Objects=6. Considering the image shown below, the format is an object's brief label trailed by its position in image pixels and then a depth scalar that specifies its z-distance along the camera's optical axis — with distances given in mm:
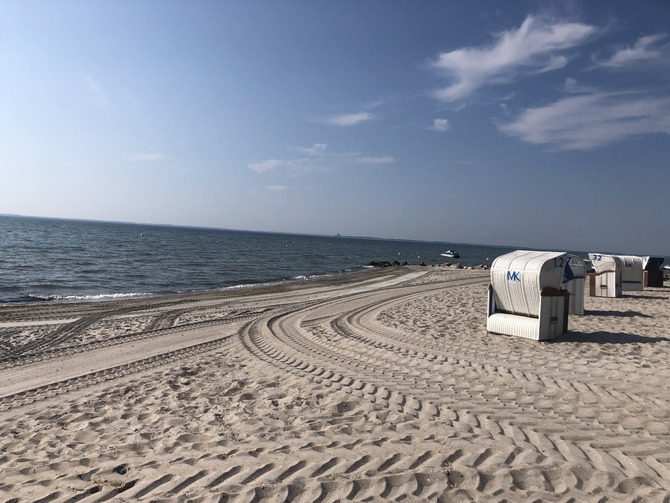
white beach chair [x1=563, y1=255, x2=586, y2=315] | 13852
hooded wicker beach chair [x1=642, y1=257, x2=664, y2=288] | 24297
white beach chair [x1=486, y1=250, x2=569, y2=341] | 10570
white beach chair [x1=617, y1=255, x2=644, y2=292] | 21219
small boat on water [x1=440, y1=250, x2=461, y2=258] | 70812
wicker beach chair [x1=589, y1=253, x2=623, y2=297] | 19000
